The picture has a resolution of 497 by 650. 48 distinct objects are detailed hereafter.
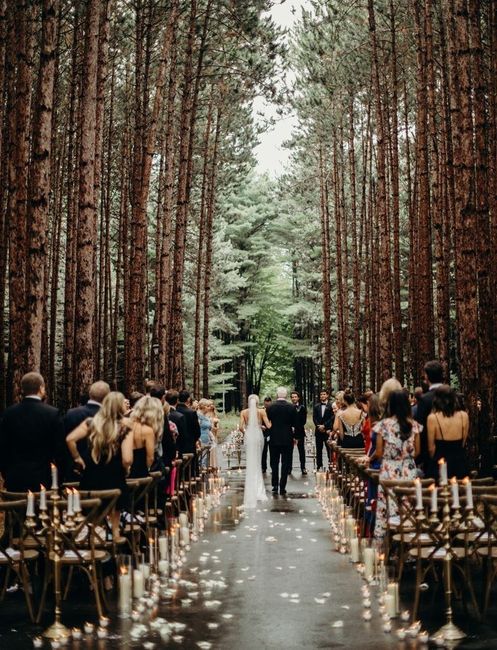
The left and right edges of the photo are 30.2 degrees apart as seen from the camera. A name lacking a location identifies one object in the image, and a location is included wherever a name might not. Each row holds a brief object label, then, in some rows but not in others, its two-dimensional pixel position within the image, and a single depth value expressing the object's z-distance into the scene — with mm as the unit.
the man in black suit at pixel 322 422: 23562
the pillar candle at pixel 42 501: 7156
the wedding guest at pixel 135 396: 13352
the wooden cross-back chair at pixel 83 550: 7551
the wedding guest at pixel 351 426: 17281
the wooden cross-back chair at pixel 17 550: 7664
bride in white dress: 17203
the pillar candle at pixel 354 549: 10945
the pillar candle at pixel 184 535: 11398
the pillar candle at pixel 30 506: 7023
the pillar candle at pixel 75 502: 7020
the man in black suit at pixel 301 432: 23359
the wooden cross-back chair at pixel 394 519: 8211
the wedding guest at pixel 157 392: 12148
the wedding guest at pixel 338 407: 17969
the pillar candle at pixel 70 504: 7066
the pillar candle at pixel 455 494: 6953
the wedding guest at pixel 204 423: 19703
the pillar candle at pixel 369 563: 9516
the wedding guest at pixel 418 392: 12989
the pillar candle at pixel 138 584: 8625
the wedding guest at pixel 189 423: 15383
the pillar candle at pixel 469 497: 7063
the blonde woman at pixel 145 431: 10227
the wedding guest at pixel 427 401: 9820
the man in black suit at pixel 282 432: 18641
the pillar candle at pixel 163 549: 10039
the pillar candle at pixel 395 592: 7993
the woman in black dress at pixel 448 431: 9414
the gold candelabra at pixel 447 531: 7121
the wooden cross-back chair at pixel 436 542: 7555
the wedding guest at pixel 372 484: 11609
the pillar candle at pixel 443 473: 7121
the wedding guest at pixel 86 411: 9875
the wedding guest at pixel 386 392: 9664
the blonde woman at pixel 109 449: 8922
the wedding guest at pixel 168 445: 12503
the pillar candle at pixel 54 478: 7170
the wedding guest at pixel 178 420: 14109
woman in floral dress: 9609
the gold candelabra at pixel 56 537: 7238
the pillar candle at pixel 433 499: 7062
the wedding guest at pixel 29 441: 8688
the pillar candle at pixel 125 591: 8594
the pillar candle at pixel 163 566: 9820
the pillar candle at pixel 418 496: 7145
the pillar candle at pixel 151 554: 10203
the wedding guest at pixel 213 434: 20891
